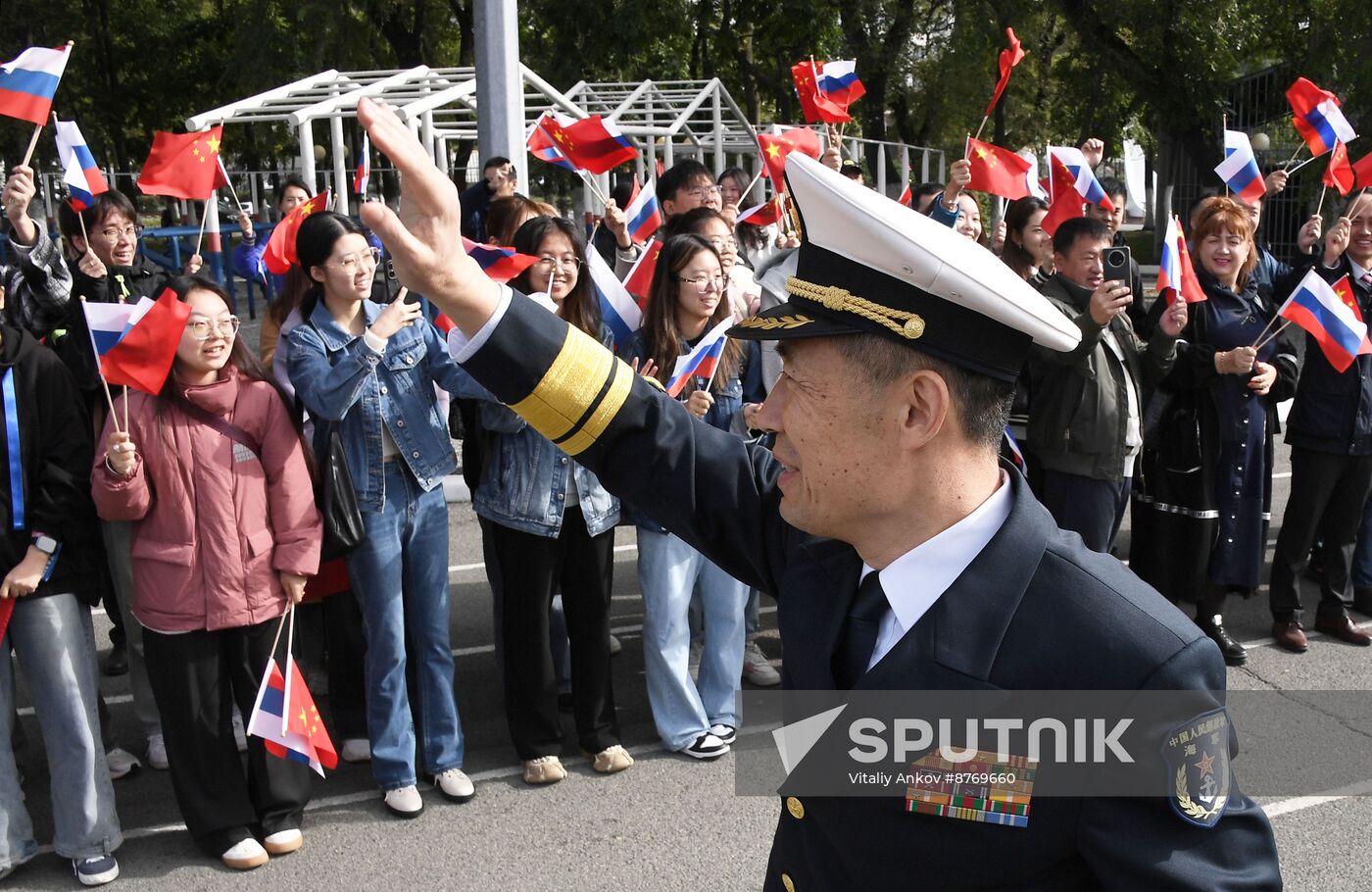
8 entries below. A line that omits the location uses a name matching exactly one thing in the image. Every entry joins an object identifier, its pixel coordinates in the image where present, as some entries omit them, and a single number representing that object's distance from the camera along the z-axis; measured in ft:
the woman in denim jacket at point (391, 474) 14.62
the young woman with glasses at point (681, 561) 16.43
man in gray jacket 17.84
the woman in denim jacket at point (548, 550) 15.60
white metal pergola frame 36.52
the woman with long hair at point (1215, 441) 19.35
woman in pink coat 13.58
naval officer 4.99
